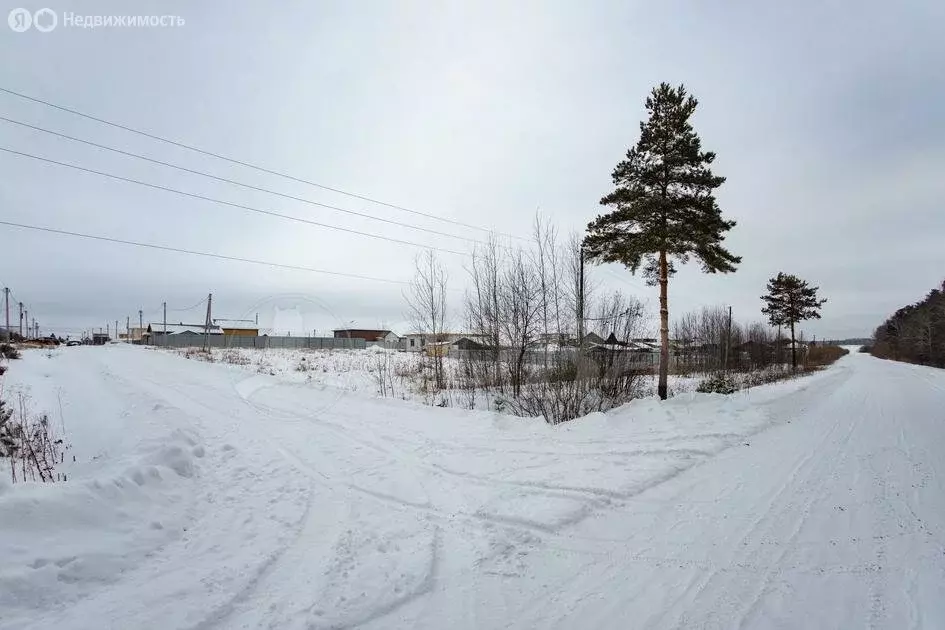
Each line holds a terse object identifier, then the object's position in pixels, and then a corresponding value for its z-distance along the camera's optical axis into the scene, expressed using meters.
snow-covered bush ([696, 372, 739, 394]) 14.53
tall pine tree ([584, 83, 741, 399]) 13.44
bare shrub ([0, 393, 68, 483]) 5.22
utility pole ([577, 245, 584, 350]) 13.00
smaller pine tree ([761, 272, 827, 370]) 35.03
